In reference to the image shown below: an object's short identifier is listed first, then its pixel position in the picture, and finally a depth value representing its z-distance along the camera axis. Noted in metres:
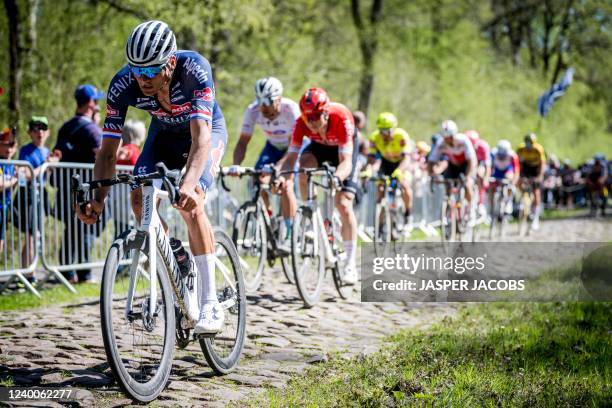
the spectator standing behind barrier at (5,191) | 17.61
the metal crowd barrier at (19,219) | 17.72
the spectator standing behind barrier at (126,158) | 20.67
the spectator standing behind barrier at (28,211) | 18.03
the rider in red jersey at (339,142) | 17.23
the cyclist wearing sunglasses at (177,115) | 9.34
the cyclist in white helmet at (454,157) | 28.97
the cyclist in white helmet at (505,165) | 36.19
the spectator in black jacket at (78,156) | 19.23
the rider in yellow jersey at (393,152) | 26.67
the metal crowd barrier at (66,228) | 18.81
